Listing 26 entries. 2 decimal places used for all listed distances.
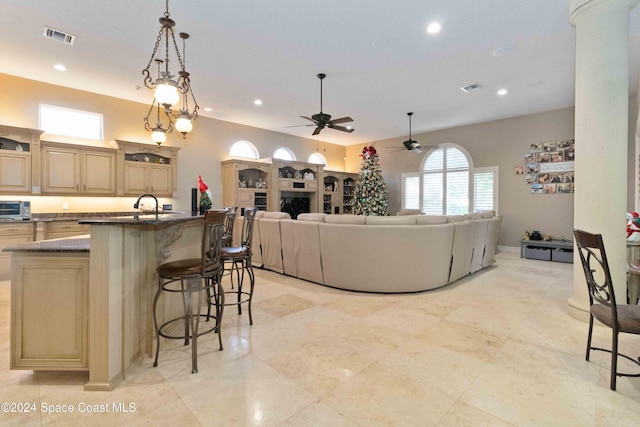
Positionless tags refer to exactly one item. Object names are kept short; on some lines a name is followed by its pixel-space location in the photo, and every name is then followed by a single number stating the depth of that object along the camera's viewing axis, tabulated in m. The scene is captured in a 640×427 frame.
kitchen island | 1.89
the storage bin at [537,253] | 6.19
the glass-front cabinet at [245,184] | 7.30
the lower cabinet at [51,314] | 1.93
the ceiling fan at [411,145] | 7.36
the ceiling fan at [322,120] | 4.98
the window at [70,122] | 5.37
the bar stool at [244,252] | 3.00
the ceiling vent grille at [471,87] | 5.32
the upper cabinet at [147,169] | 5.88
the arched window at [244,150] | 7.91
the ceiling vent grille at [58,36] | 3.71
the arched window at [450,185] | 7.70
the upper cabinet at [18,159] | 4.71
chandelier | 2.91
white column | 2.84
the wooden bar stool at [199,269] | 2.19
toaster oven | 4.64
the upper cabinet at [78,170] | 5.11
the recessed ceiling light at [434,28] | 3.52
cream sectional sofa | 3.87
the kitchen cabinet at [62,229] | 4.89
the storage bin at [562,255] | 5.91
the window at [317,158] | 9.92
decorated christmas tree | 9.04
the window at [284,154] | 8.91
